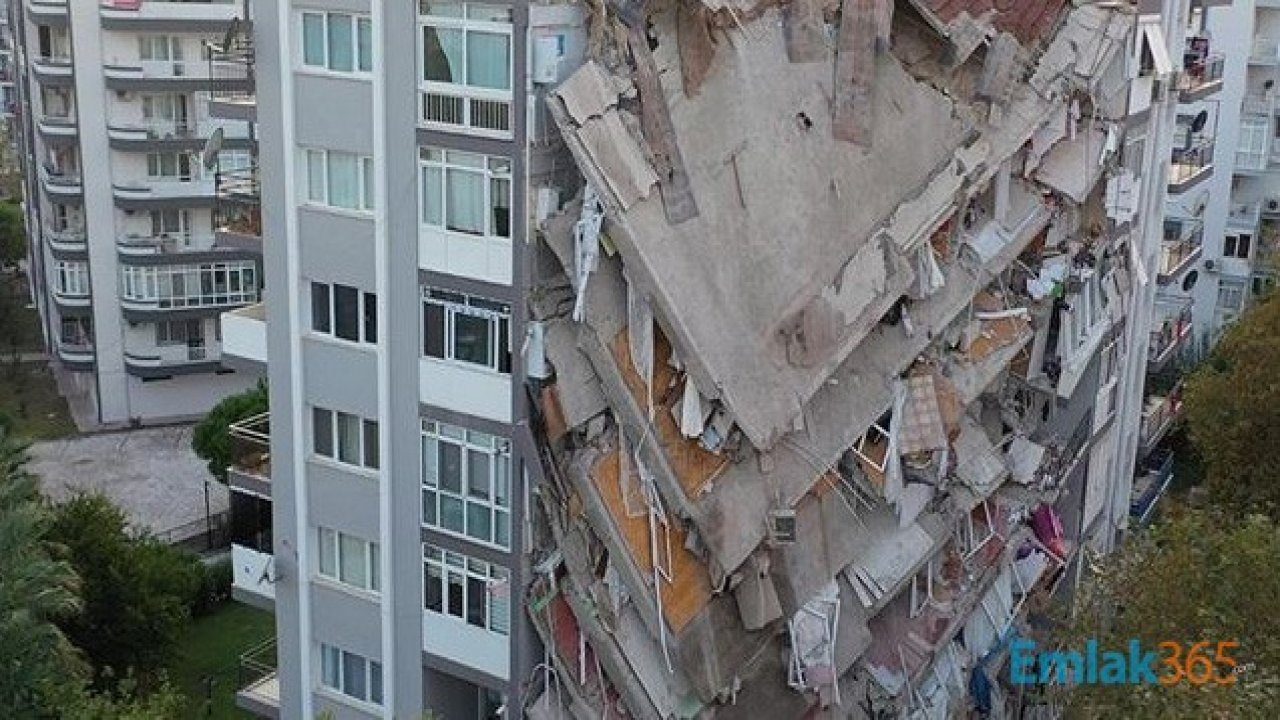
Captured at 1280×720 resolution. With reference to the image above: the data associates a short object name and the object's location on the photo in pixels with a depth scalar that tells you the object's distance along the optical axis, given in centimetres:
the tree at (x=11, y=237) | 5631
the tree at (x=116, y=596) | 2680
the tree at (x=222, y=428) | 3578
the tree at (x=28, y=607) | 1809
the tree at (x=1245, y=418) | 2928
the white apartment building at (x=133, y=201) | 4153
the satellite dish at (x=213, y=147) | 1991
